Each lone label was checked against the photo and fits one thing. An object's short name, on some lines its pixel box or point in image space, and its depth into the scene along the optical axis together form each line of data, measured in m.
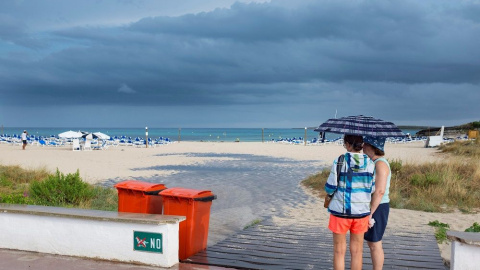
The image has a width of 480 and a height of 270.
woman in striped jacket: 3.94
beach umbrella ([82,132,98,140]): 30.47
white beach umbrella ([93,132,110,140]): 31.34
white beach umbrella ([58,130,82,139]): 31.12
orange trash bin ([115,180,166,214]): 5.84
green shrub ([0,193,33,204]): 7.05
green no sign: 5.05
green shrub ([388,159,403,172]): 13.50
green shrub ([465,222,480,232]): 7.41
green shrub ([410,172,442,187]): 11.99
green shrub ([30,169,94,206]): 9.09
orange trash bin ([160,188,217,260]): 5.44
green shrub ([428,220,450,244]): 7.14
